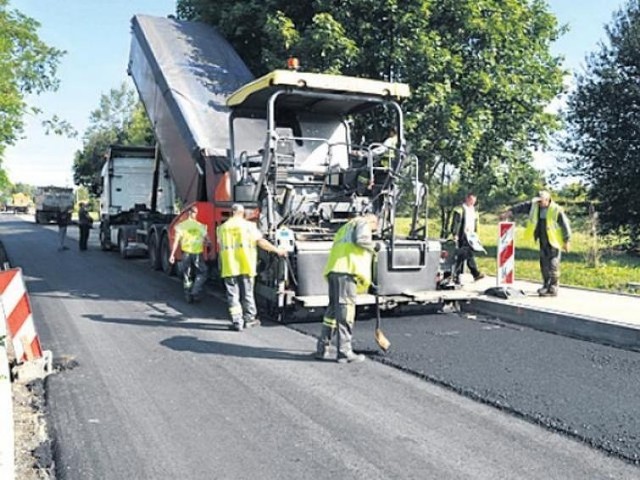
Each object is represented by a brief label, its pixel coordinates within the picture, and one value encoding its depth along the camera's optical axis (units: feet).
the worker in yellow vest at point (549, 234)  31.50
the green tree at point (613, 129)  55.42
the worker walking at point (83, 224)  63.57
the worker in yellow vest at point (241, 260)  26.58
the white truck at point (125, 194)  55.72
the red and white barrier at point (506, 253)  31.76
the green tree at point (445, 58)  42.86
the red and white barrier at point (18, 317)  19.54
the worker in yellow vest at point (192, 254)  32.50
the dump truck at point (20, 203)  238.68
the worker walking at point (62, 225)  63.00
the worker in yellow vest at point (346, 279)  21.36
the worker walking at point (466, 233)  35.37
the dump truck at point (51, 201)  128.98
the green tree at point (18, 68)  57.41
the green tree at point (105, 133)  152.05
